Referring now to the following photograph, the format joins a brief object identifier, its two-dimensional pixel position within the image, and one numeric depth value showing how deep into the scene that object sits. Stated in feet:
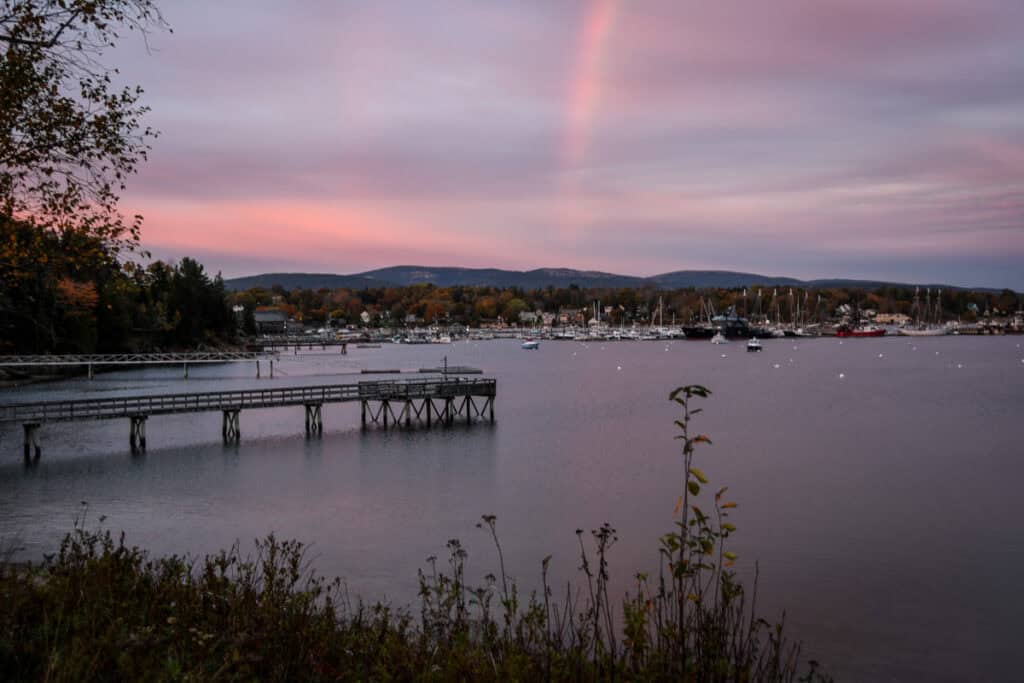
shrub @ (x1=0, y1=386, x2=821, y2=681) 23.40
